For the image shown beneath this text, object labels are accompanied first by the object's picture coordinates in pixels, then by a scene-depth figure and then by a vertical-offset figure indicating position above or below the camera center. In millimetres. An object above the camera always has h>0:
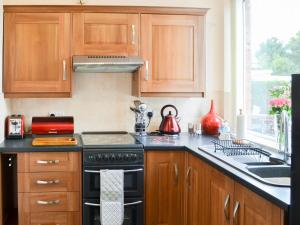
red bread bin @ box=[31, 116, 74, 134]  3738 -122
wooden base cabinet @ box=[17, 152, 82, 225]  3197 -597
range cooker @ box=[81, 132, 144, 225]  3189 -484
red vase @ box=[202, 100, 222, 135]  3826 -106
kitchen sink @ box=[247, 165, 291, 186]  2332 -340
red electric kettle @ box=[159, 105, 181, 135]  3770 -124
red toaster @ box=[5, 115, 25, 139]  3580 -135
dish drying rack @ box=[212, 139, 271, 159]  2768 -260
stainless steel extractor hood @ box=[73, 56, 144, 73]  3383 +406
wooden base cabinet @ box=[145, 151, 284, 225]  1936 -517
